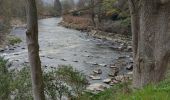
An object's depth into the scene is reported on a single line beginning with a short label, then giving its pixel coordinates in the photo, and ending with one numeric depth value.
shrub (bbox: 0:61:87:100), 9.47
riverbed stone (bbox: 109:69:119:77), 15.95
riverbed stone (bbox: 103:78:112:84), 14.55
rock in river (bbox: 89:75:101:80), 15.41
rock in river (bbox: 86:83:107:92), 12.63
